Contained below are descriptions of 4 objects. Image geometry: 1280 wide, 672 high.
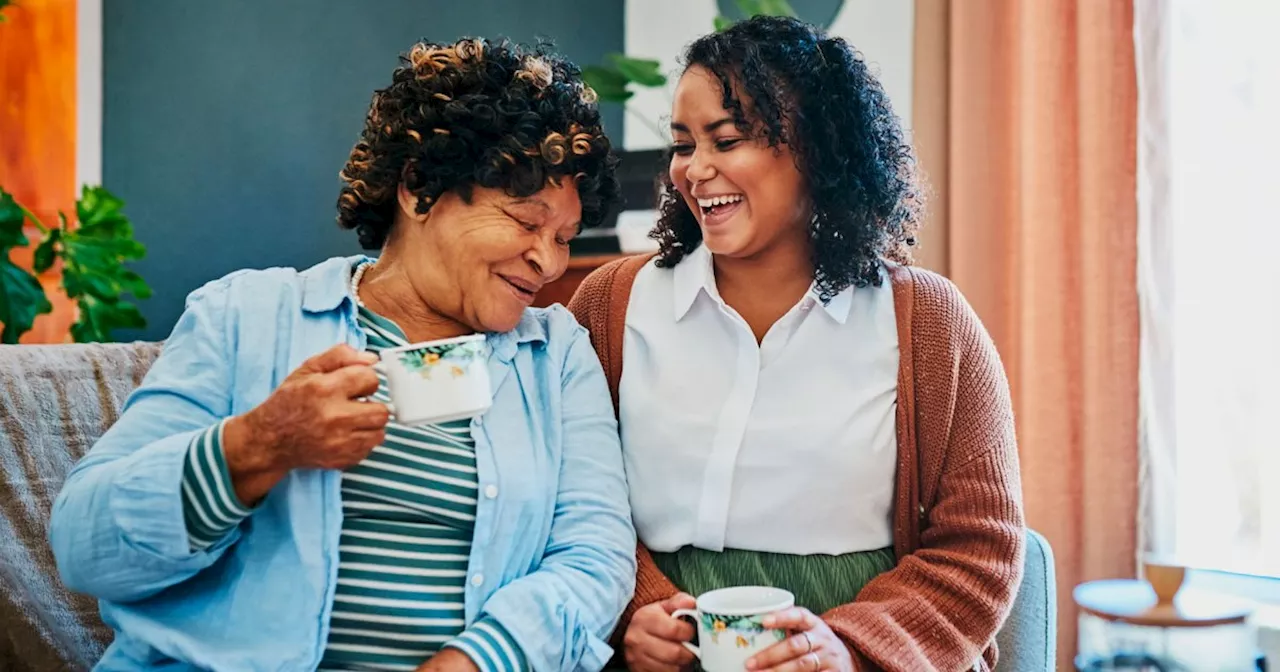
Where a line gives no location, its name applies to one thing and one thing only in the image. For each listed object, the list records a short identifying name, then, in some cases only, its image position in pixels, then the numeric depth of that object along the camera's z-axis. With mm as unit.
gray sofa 1338
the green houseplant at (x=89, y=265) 2439
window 2354
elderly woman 1087
